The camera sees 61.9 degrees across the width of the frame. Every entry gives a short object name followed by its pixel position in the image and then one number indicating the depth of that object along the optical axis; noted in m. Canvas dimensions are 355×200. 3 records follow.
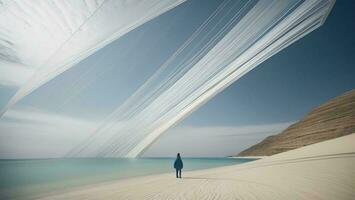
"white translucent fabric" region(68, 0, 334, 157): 13.20
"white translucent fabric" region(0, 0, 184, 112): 7.62
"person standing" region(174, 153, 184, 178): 16.66
